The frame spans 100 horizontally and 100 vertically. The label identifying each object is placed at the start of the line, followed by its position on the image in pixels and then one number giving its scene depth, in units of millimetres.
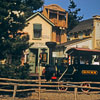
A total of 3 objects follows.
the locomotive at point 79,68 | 14391
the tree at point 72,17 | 47156
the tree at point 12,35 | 12750
